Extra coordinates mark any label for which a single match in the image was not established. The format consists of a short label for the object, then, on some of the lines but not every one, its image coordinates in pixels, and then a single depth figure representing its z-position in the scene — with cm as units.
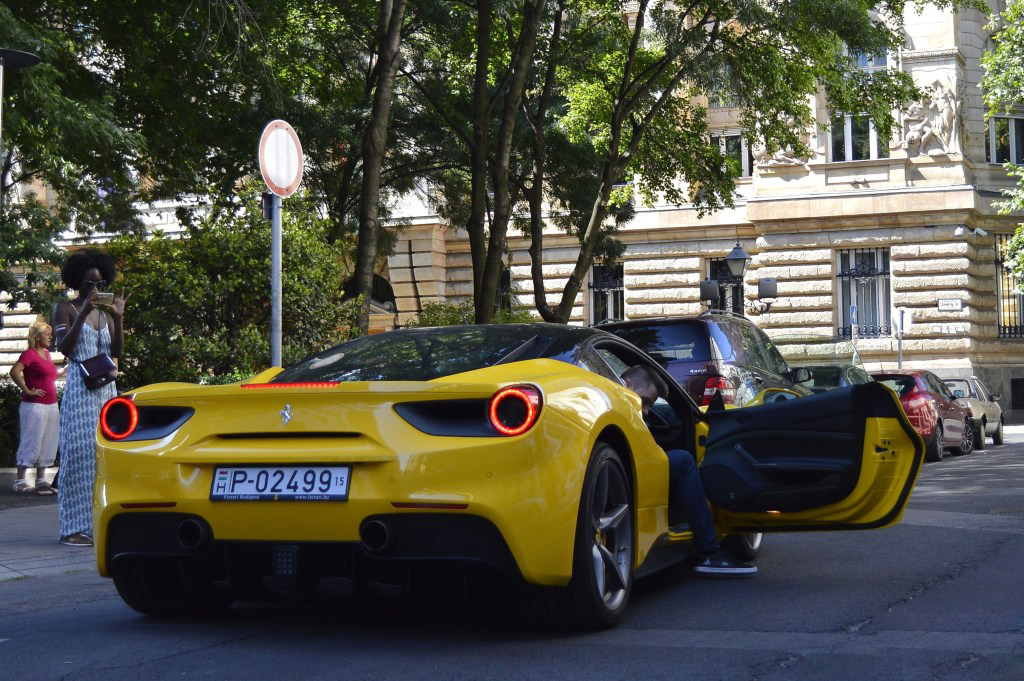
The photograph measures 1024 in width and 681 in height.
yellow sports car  500
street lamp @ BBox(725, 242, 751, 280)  2511
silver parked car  2552
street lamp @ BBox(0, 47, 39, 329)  966
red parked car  2097
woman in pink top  1380
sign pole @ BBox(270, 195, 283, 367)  845
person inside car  660
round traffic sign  867
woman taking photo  914
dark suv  1248
